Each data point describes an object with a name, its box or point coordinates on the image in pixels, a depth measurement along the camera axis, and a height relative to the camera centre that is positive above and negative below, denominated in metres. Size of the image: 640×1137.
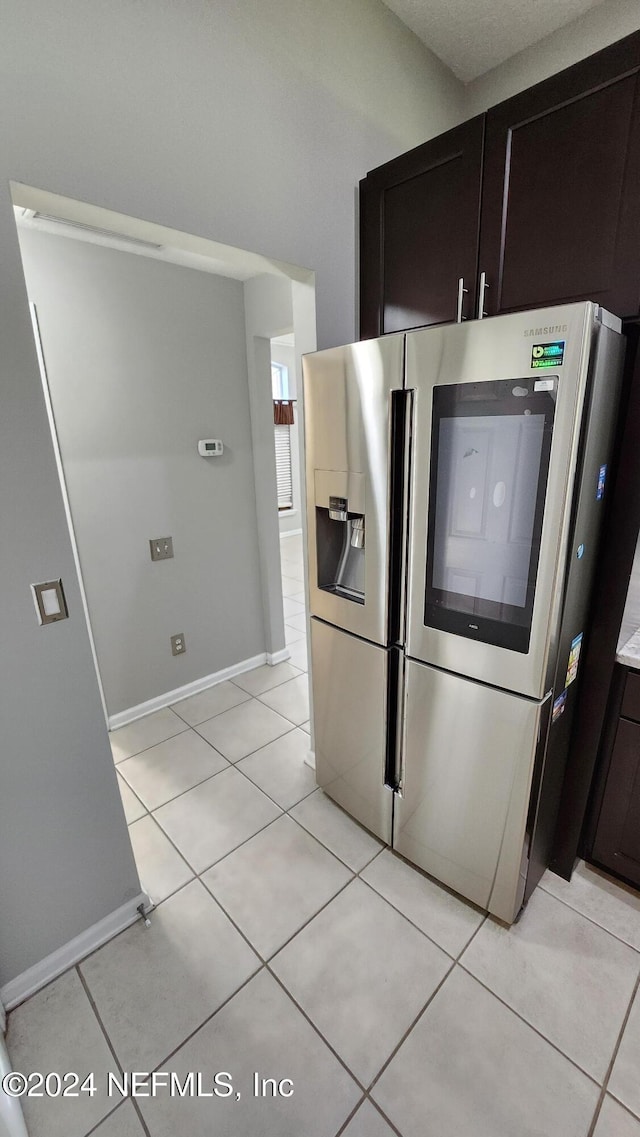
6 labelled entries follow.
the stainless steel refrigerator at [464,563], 1.13 -0.36
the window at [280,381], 6.28 +0.83
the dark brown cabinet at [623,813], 1.50 -1.24
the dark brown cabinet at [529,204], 1.15 +0.66
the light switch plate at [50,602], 1.24 -0.41
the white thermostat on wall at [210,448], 2.68 -0.02
